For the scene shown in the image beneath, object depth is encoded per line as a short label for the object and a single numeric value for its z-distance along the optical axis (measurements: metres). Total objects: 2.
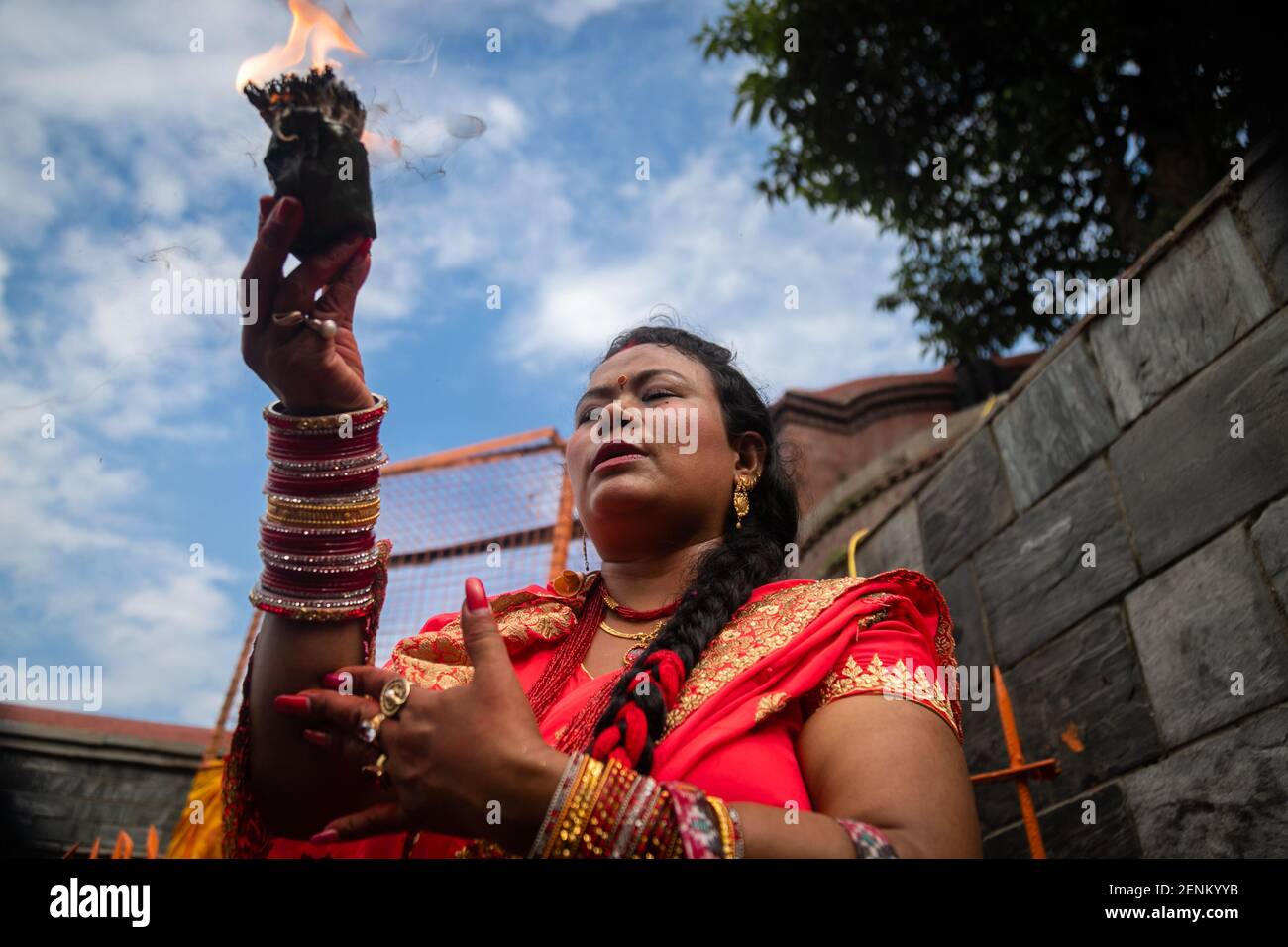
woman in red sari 0.46
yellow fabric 1.30
